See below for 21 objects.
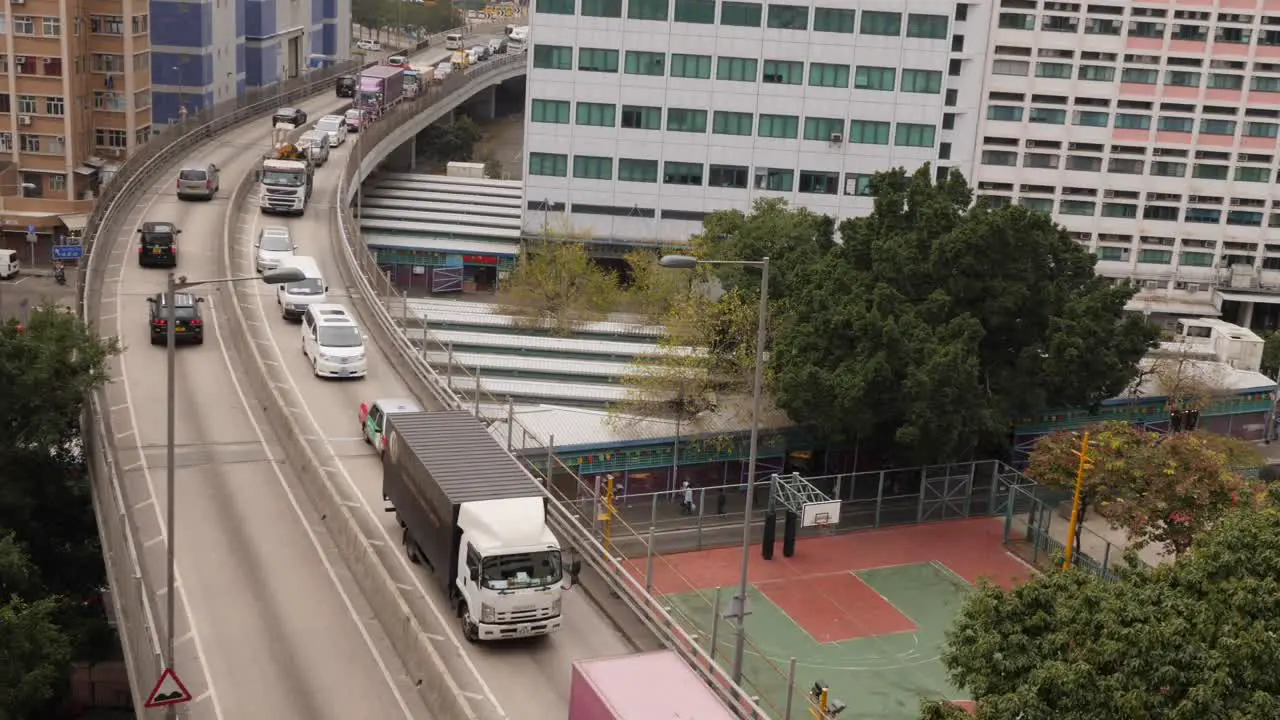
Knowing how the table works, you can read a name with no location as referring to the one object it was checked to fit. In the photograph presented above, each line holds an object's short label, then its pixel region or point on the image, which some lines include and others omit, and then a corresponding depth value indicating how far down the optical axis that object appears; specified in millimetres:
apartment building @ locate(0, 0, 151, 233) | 99375
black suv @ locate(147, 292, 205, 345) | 52312
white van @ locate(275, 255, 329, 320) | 55719
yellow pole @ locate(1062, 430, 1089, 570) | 45125
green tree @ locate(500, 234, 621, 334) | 69562
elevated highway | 30312
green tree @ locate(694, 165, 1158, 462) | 50500
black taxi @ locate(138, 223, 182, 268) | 61281
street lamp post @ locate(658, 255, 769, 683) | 29141
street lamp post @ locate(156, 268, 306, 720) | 27844
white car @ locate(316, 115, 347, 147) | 93500
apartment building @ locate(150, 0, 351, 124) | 112250
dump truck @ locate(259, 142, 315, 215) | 72000
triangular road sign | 26953
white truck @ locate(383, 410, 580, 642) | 30859
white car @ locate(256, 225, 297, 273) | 60906
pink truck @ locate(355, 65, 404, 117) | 103375
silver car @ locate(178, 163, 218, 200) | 72625
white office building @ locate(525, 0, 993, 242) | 87000
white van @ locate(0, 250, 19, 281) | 95500
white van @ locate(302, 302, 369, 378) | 49250
